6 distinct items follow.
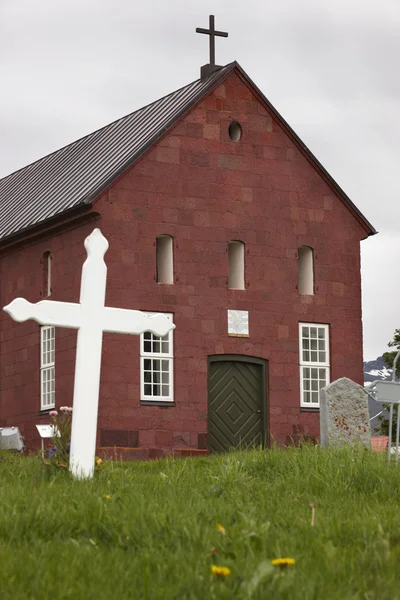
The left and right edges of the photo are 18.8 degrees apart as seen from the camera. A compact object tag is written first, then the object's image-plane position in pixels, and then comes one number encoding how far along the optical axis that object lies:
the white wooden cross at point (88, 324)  12.80
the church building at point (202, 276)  26.48
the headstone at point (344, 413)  20.94
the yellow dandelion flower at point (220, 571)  7.18
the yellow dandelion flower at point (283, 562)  7.45
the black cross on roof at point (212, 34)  29.39
